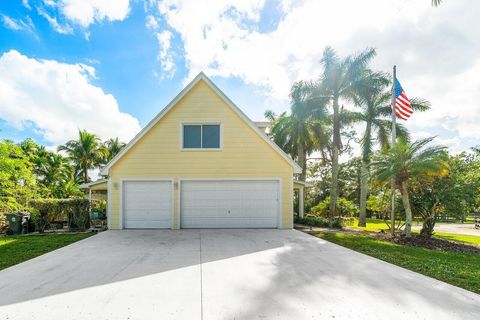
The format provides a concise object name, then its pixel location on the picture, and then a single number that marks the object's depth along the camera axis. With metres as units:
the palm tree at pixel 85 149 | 26.84
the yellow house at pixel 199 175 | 10.53
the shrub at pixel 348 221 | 17.42
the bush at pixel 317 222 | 13.09
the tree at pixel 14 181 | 8.39
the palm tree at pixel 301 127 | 16.33
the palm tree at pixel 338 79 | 15.48
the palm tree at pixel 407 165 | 8.79
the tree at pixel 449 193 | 9.18
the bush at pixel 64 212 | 10.82
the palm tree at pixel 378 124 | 17.92
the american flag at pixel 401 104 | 10.69
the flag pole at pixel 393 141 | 9.93
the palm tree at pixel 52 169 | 25.47
